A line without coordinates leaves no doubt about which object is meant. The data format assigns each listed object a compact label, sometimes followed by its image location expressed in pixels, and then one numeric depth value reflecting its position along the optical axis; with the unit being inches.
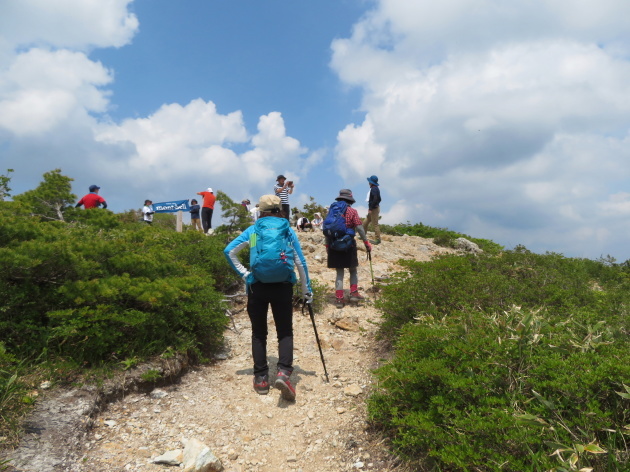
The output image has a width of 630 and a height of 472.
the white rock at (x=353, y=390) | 188.9
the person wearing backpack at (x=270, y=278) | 180.9
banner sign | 459.8
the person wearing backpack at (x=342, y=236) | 310.3
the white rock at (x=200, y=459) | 133.0
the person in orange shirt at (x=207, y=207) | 630.5
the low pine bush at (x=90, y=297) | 163.0
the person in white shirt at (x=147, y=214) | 690.5
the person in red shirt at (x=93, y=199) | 424.2
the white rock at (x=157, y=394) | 176.2
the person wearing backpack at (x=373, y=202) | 485.1
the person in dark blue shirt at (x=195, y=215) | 712.4
